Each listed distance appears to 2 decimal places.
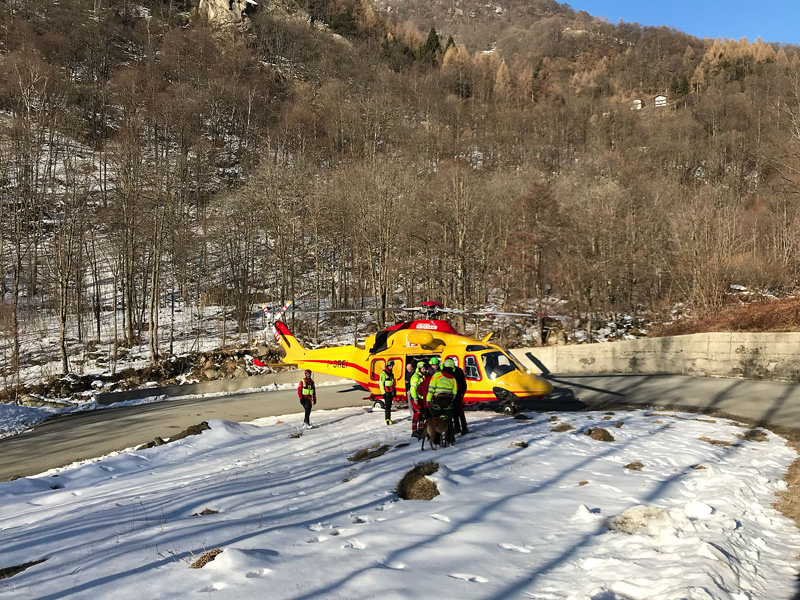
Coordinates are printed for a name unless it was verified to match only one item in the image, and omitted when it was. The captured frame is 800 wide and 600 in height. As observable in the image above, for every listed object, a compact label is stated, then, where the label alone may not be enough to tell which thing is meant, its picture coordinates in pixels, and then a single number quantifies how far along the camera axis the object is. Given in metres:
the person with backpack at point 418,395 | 9.85
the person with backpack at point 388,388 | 12.75
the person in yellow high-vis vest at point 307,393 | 12.88
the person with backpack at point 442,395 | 9.05
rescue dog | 8.91
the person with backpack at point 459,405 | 9.58
